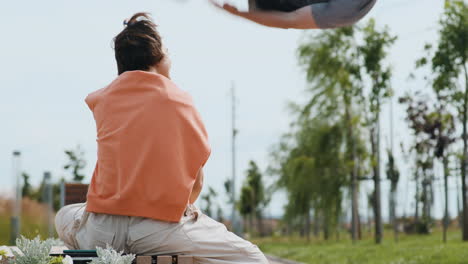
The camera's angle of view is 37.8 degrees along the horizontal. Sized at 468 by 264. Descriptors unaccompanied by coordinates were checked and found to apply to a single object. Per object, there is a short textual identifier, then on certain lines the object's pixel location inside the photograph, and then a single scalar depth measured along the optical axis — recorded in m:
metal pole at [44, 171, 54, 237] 17.95
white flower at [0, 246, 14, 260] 2.59
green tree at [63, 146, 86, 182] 28.08
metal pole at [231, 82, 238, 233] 34.71
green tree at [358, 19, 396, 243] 18.78
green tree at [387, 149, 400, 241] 20.42
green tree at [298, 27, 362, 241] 20.76
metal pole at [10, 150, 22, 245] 17.98
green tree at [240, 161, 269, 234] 50.84
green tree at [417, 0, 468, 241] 16.33
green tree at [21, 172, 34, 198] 39.91
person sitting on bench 2.76
